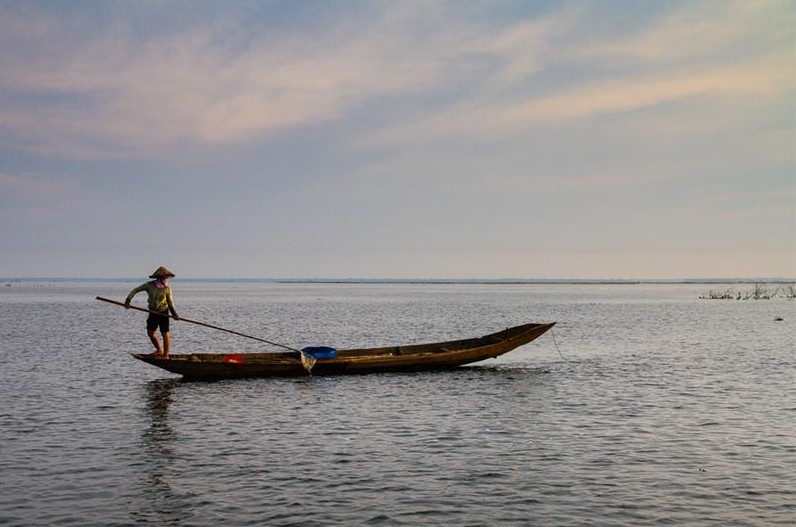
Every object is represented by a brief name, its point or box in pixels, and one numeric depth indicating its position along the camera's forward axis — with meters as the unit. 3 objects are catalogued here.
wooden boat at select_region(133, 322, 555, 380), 24.00
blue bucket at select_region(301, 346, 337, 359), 25.55
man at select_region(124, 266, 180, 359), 23.45
